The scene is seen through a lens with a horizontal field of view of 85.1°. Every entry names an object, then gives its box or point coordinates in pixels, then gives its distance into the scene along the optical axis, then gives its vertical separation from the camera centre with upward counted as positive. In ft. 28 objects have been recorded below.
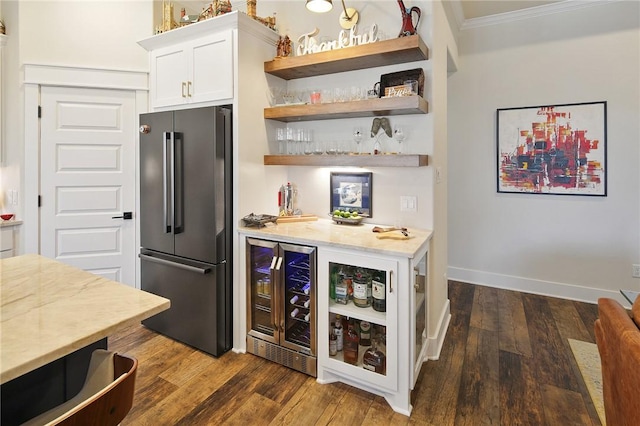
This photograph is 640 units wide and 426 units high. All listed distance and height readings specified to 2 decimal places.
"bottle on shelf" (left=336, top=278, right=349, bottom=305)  7.55 -1.84
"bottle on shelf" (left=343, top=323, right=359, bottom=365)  7.37 -2.97
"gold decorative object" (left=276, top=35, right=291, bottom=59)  9.64 +4.46
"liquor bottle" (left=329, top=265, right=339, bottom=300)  7.56 -1.58
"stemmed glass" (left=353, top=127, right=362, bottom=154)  9.11 +1.90
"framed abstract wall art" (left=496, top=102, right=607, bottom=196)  11.52 +2.04
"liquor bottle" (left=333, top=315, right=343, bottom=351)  7.64 -2.74
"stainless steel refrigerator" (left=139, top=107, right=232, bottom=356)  8.36 -0.25
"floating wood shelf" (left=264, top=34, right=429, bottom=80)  7.76 +3.67
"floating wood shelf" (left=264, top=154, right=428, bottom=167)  7.85 +1.17
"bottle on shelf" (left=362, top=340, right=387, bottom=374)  7.09 -3.15
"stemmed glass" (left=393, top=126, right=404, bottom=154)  8.66 +1.81
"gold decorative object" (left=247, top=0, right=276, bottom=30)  9.33 +5.30
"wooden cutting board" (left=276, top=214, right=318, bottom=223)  9.36 -0.29
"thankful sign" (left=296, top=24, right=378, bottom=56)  8.59 +4.27
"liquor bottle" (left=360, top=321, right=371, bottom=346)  7.63 -2.77
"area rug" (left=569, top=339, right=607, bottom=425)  6.94 -3.70
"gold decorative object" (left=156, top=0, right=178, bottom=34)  9.85 +5.36
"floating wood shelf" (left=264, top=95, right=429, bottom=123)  7.73 +2.41
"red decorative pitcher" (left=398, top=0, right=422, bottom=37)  7.92 +4.28
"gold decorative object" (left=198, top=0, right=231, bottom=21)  8.89 +5.14
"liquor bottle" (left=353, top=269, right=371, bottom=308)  7.31 -1.70
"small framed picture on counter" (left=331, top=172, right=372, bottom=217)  9.33 +0.43
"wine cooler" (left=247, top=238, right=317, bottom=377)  7.78 -2.24
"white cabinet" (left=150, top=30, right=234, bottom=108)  8.65 +3.62
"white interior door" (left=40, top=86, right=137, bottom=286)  10.30 +0.90
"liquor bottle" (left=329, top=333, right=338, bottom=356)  7.54 -2.98
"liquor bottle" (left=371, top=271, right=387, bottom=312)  7.00 -1.70
